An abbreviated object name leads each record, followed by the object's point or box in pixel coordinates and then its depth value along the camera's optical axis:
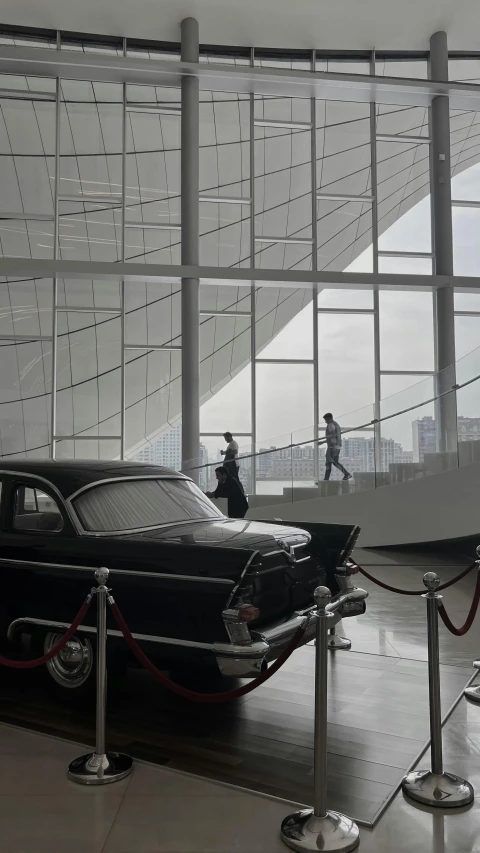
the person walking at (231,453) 12.06
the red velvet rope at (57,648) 3.69
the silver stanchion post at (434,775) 3.31
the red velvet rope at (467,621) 3.87
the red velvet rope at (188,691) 3.38
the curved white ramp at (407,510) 10.35
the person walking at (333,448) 12.07
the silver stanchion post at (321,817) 2.90
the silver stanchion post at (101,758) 3.48
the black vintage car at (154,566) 3.86
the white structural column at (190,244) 14.23
